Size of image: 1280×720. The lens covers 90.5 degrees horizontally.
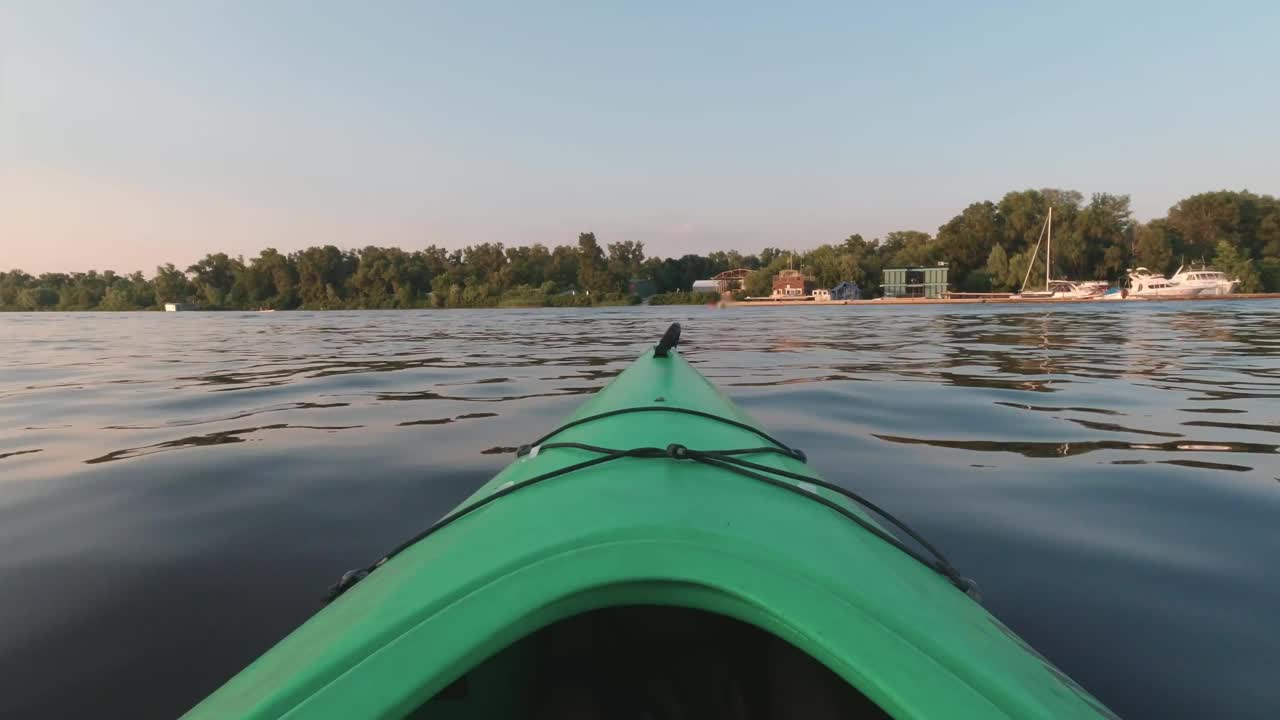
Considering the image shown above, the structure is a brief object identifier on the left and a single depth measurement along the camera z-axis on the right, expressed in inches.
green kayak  30.4
